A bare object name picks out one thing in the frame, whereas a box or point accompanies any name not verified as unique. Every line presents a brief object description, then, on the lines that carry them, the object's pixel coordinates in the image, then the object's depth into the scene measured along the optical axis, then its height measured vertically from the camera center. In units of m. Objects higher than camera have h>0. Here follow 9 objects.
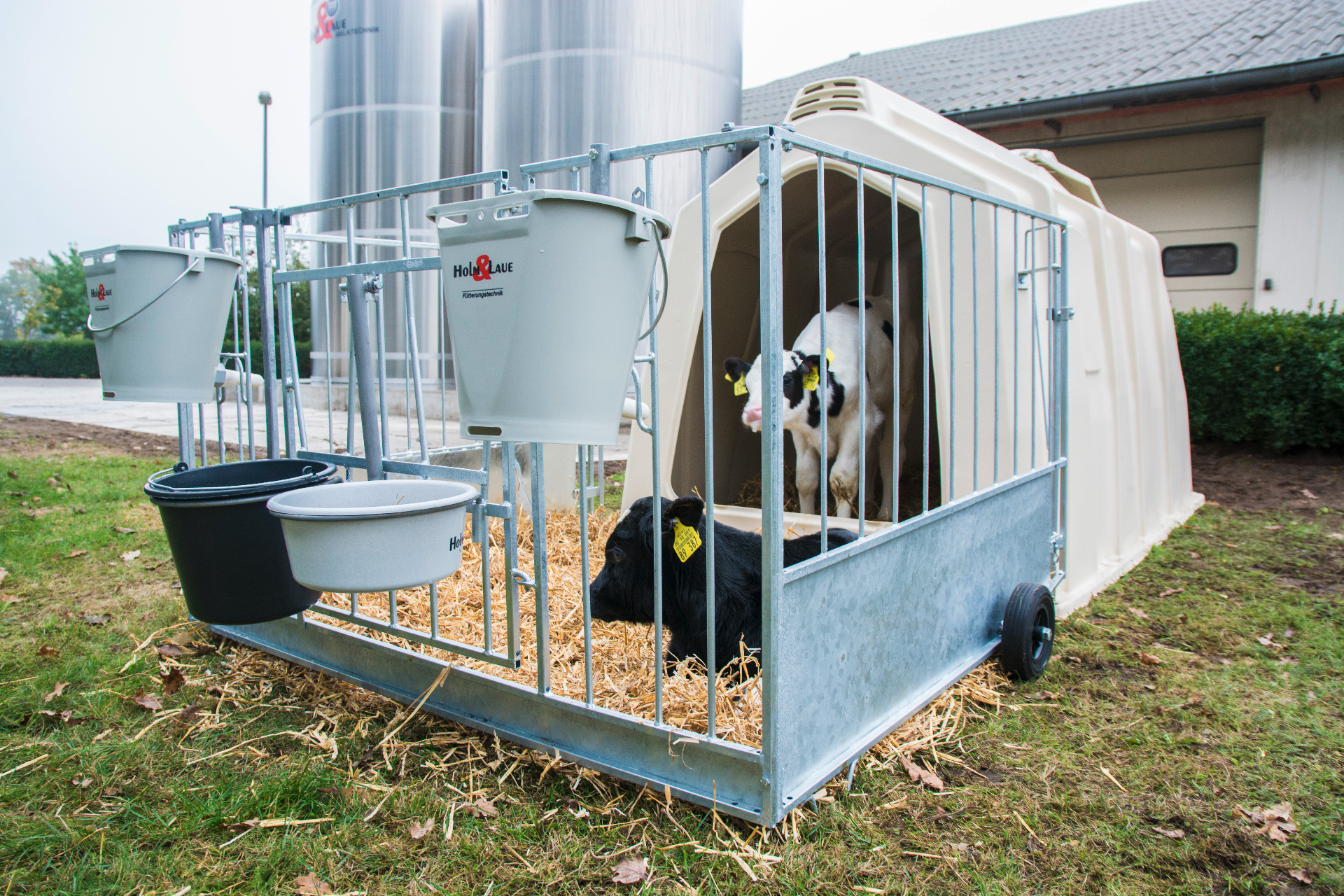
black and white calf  4.14 -0.14
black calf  2.67 -0.69
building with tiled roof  8.15 +2.42
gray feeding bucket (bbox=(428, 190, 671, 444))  1.71 +0.12
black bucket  2.39 -0.52
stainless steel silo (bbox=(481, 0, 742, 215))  8.13 +2.82
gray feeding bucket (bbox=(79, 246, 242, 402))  2.74 +0.17
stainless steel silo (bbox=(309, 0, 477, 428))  10.77 +3.36
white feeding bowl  1.99 -0.41
